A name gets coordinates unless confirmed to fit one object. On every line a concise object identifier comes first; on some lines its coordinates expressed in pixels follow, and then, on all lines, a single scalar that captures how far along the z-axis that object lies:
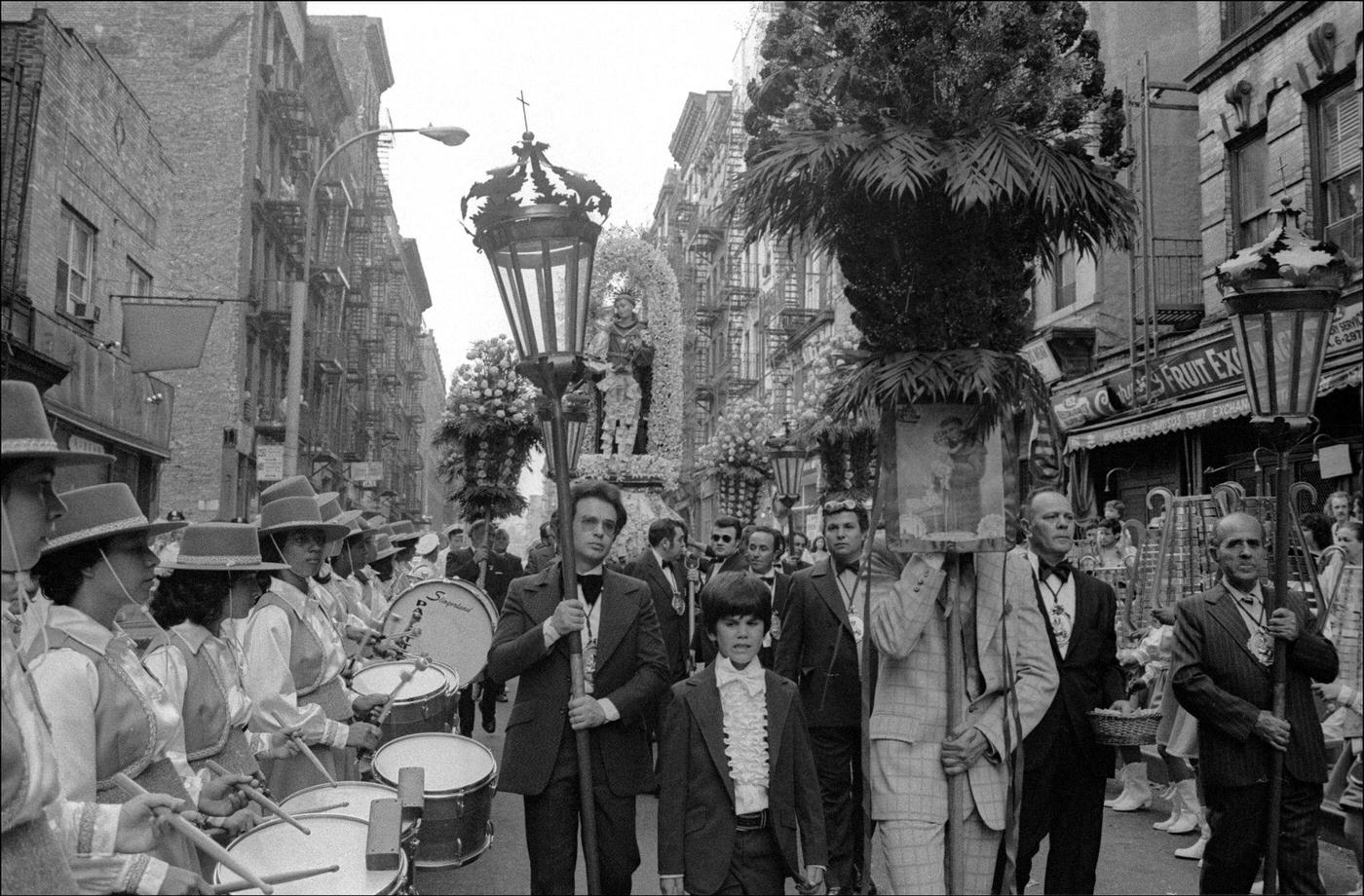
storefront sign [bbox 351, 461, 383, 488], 45.43
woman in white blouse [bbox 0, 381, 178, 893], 2.76
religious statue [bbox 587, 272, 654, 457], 14.12
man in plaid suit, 5.21
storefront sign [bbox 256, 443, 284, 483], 24.19
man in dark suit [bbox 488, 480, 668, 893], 5.59
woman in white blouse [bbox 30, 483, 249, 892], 3.68
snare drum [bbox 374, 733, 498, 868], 5.72
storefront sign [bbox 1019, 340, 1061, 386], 22.47
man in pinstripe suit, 6.16
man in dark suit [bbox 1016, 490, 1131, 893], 6.45
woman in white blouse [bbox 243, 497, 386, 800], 5.78
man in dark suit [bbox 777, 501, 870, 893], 7.29
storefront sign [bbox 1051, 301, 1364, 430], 14.08
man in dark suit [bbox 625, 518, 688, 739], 10.45
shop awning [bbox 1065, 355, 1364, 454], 13.62
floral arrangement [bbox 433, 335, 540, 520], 17.16
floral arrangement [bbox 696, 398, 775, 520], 21.58
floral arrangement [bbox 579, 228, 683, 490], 14.16
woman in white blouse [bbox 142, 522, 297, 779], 4.68
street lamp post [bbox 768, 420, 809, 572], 18.59
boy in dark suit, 5.02
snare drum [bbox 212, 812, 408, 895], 3.97
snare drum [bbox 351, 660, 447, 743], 6.89
